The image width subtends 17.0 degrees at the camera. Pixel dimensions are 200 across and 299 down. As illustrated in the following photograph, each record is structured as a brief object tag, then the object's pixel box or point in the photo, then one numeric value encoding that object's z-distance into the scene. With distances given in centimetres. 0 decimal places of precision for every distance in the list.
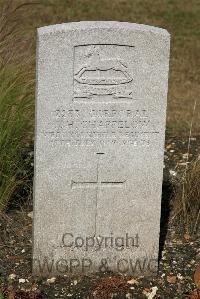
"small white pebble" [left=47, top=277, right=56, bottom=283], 414
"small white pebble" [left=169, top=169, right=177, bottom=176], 580
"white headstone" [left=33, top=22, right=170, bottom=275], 369
